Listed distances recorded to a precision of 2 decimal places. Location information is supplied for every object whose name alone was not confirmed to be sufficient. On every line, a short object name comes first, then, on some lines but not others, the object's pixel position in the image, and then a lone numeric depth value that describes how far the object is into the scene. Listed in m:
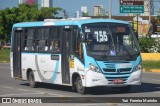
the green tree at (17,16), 89.06
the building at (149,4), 69.38
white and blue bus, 18.23
